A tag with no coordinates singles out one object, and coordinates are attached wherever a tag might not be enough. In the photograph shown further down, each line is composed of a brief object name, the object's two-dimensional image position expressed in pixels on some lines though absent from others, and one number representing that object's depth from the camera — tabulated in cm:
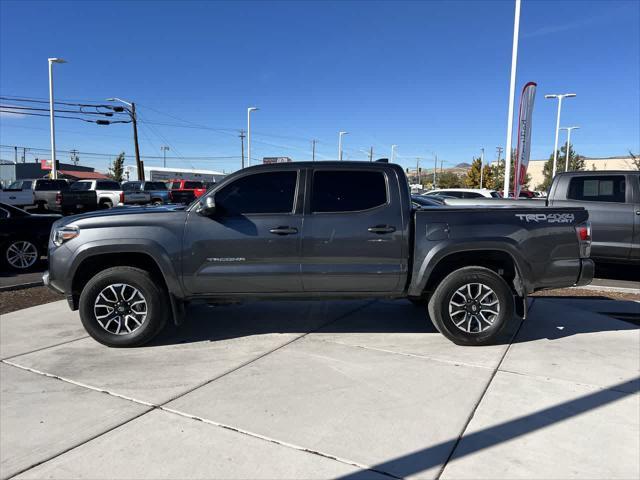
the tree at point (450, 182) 7956
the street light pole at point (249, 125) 3999
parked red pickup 2647
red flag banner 1394
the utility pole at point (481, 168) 6372
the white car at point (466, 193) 1986
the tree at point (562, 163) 6055
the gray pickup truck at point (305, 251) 456
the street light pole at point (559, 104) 3522
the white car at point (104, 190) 2362
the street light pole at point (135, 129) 3834
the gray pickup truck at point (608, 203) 795
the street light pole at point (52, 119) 2764
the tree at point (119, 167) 6656
